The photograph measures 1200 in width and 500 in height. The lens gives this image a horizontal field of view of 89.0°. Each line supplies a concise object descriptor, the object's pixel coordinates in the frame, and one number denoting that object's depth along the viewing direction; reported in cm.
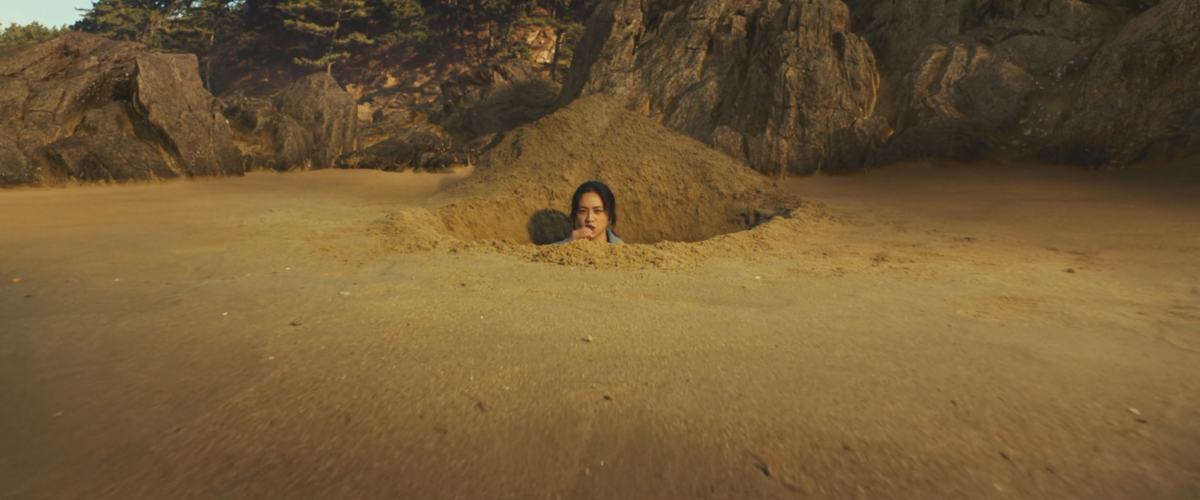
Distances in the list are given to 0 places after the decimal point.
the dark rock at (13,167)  620
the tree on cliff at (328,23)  2458
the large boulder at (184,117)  736
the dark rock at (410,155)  883
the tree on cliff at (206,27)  2633
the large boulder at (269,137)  884
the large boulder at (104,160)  653
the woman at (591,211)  413
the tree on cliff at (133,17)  2714
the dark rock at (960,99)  640
